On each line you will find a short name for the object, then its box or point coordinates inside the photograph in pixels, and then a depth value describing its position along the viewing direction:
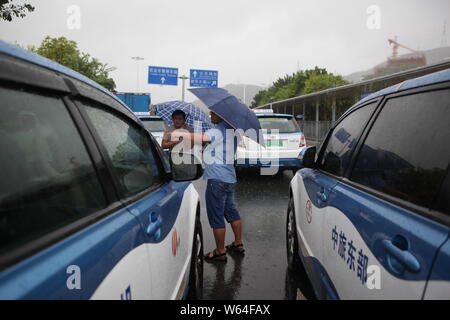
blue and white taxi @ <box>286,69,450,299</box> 1.19
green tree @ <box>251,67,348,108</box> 48.97
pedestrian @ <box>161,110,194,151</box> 4.96
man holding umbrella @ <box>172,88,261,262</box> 3.38
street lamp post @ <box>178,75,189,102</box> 30.80
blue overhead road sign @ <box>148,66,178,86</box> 29.92
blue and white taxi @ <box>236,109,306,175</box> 8.30
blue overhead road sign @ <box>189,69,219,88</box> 31.74
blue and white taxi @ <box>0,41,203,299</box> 0.91
